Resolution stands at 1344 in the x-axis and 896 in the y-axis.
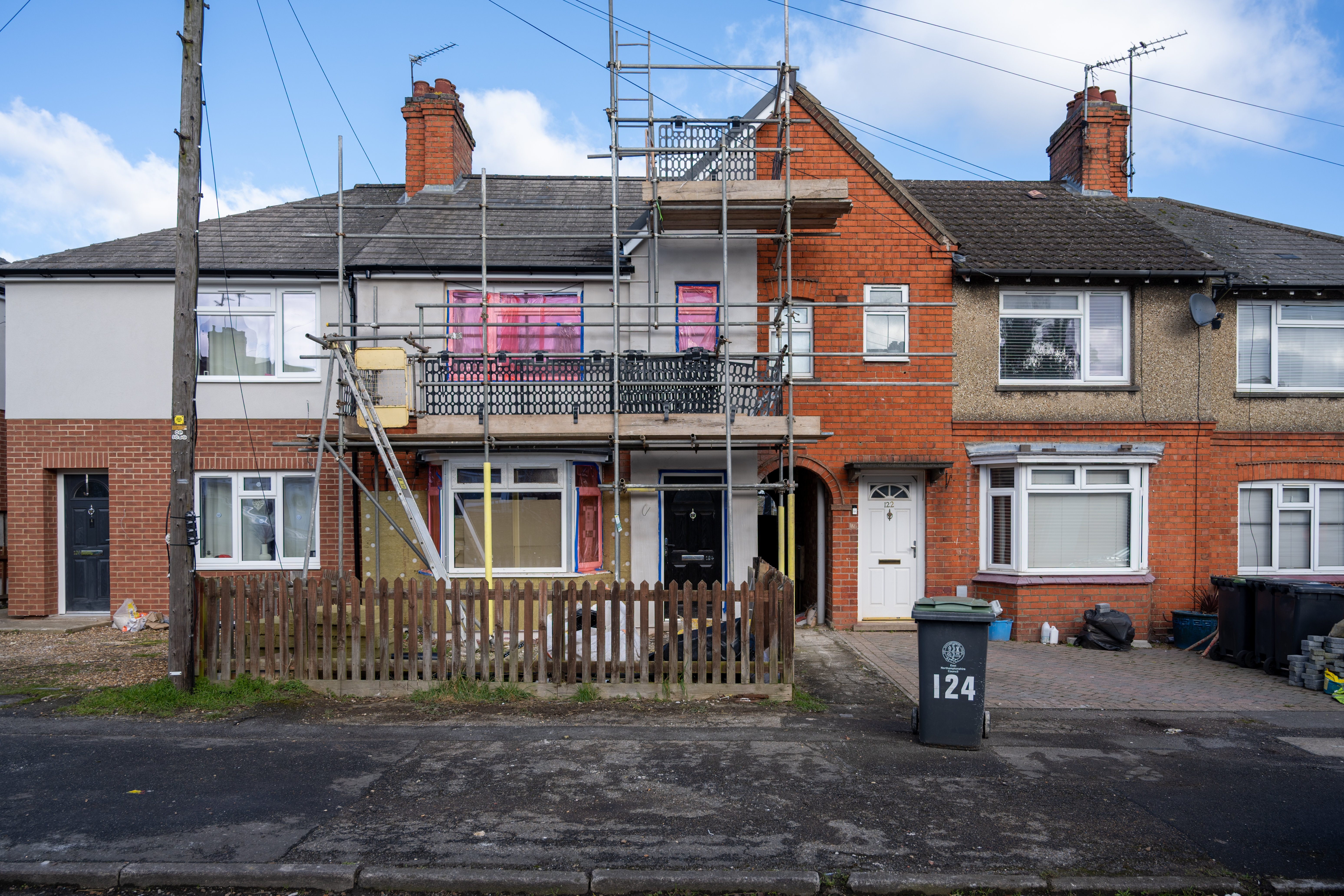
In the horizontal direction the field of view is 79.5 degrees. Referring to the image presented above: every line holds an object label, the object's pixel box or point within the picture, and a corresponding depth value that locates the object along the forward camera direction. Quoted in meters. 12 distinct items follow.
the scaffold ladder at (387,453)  9.13
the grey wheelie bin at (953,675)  6.78
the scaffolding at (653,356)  10.22
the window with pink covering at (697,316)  11.90
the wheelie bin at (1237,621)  10.68
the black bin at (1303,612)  9.62
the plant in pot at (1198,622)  11.77
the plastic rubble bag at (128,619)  11.55
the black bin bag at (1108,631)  11.62
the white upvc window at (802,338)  12.44
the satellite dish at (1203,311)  12.37
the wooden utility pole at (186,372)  7.85
